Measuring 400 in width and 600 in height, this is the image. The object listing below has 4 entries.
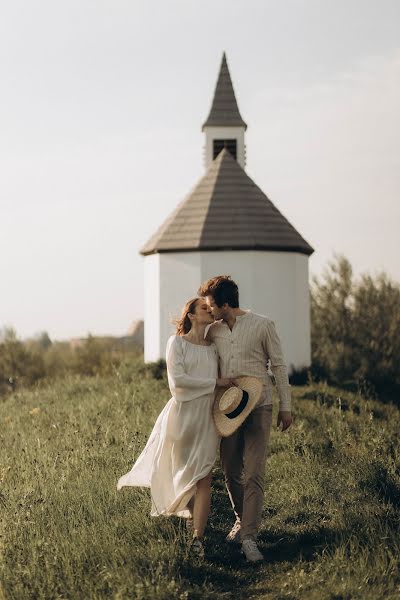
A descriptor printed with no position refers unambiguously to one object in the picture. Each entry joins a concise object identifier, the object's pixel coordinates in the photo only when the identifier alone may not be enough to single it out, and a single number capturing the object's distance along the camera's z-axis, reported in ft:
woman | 22.09
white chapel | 64.80
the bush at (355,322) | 101.35
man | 22.22
